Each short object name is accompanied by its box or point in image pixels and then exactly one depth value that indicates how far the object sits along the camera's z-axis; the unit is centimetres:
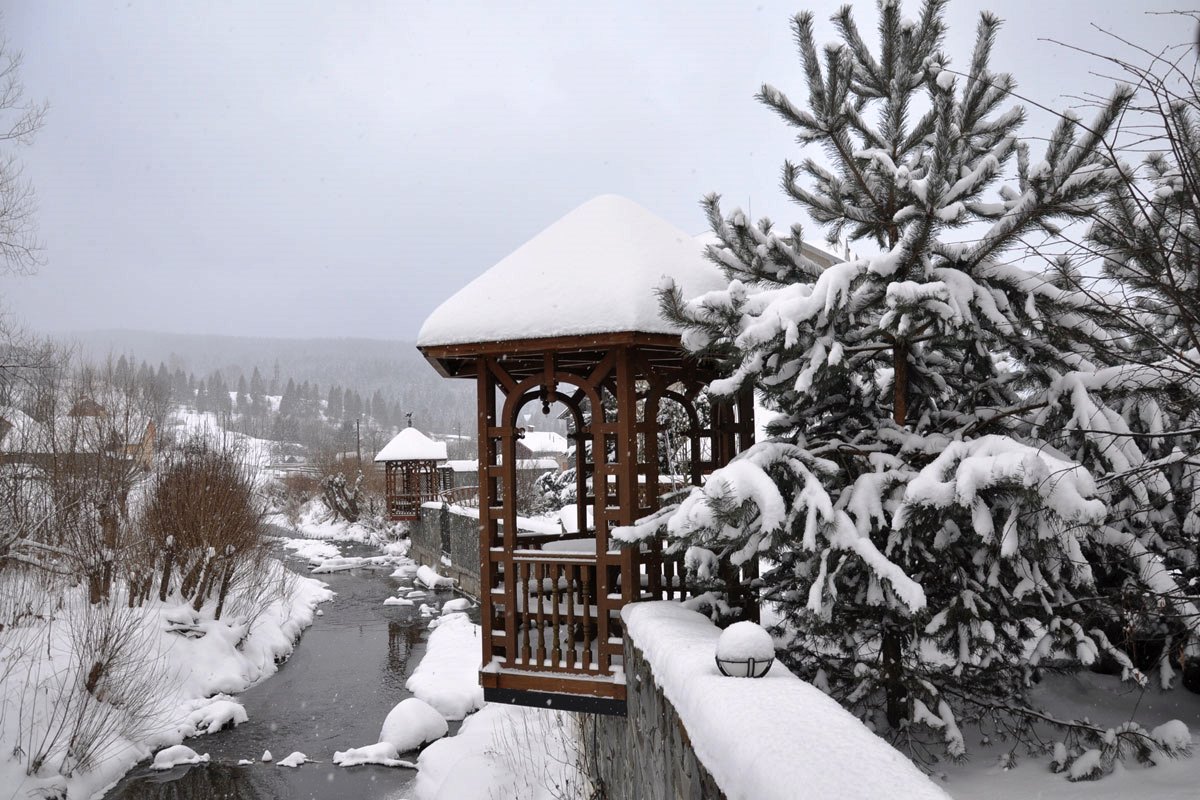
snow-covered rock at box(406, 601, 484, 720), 1081
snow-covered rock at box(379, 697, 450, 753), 946
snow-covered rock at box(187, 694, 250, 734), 1001
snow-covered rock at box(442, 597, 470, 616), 1622
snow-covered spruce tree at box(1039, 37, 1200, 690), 230
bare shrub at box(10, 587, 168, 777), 818
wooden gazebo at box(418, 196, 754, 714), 502
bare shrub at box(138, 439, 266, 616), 1273
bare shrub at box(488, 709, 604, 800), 708
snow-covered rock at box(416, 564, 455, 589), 1894
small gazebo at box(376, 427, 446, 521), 2498
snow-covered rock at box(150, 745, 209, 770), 891
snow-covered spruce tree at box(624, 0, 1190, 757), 319
